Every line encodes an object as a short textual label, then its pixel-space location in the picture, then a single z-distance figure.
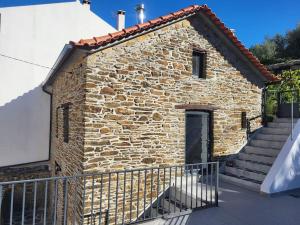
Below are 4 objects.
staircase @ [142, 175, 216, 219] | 6.26
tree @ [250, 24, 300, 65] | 28.73
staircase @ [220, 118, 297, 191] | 8.25
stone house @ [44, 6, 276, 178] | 6.86
